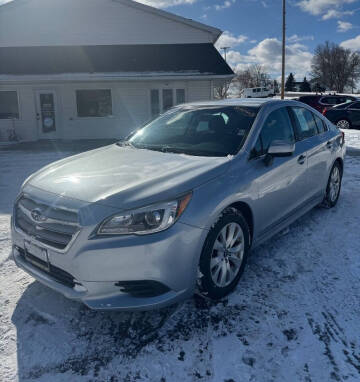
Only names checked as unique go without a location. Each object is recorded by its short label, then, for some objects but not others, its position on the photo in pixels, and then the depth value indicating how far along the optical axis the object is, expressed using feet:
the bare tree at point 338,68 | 238.48
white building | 47.16
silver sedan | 8.18
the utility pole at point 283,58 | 83.38
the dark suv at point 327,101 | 62.59
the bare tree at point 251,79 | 241.76
